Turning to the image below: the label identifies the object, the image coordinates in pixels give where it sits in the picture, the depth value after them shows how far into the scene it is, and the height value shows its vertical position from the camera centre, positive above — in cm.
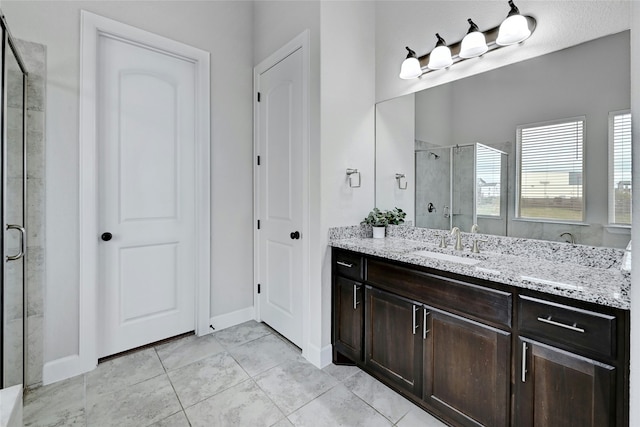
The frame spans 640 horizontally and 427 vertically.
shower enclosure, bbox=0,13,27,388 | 150 +0
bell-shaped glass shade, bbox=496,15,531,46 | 164 +97
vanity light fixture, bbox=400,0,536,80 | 166 +99
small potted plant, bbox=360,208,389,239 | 238 -7
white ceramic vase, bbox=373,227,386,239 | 237 -14
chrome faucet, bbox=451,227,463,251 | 196 -15
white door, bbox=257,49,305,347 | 238 +14
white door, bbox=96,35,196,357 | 220 +13
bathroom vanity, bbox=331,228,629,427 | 110 -52
